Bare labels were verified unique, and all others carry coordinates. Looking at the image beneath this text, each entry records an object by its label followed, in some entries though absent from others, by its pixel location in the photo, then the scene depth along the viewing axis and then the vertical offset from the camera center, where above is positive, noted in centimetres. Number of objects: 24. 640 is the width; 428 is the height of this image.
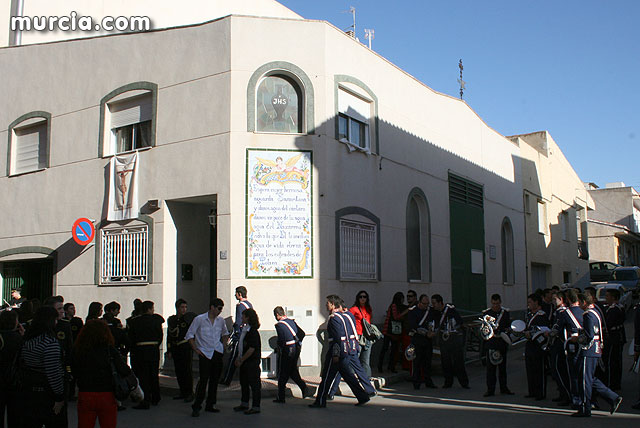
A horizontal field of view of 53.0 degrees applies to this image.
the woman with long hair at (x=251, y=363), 967 -117
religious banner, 1404 +217
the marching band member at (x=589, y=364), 934 -120
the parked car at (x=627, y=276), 3150 +27
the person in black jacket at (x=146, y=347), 1023 -98
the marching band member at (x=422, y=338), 1242 -107
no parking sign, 1401 +120
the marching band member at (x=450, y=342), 1248 -115
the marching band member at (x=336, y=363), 1020 -125
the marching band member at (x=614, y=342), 1142 -107
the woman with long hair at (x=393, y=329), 1370 -97
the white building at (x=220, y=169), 1302 +258
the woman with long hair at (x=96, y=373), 627 -86
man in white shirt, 965 -92
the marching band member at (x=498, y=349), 1153 -120
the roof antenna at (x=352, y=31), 1970 +772
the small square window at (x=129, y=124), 1444 +368
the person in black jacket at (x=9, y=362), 644 -76
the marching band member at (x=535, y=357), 1112 -131
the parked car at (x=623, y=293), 2700 -52
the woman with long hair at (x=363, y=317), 1202 -65
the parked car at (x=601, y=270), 3509 +64
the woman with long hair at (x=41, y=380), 627 -92
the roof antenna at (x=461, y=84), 2381 +738
